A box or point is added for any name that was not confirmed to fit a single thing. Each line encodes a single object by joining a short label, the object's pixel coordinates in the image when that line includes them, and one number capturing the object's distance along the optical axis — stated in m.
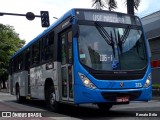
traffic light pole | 21.53
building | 28.27
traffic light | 21.69
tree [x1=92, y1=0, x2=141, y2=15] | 23.84
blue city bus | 11.00
